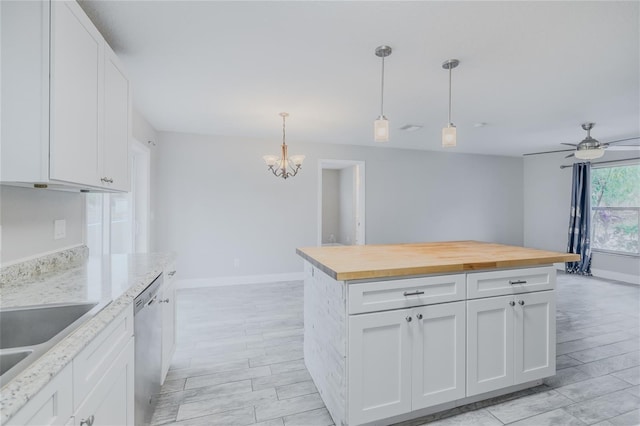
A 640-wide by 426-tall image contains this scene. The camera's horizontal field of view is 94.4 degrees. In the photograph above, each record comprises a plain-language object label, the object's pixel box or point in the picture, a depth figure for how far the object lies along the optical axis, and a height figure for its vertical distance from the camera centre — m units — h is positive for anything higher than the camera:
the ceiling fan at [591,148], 3.77 +0.84
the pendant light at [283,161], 3.64 +0.70
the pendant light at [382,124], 2.14 +0.64
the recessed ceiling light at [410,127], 4.16 +1.23
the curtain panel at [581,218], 5.50 -0.07
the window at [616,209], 5.06 +0.09
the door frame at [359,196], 5.58 +0.31
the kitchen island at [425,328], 1.58 -0.68
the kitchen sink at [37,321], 1.12 -0.43
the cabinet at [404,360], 1.57 -0.82
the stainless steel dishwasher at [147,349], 1.44 -0.75
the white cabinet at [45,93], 1.25 +0.52
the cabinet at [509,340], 1.82 -0.82
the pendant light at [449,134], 2.28 +0.61
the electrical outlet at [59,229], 1.85 -0.12
